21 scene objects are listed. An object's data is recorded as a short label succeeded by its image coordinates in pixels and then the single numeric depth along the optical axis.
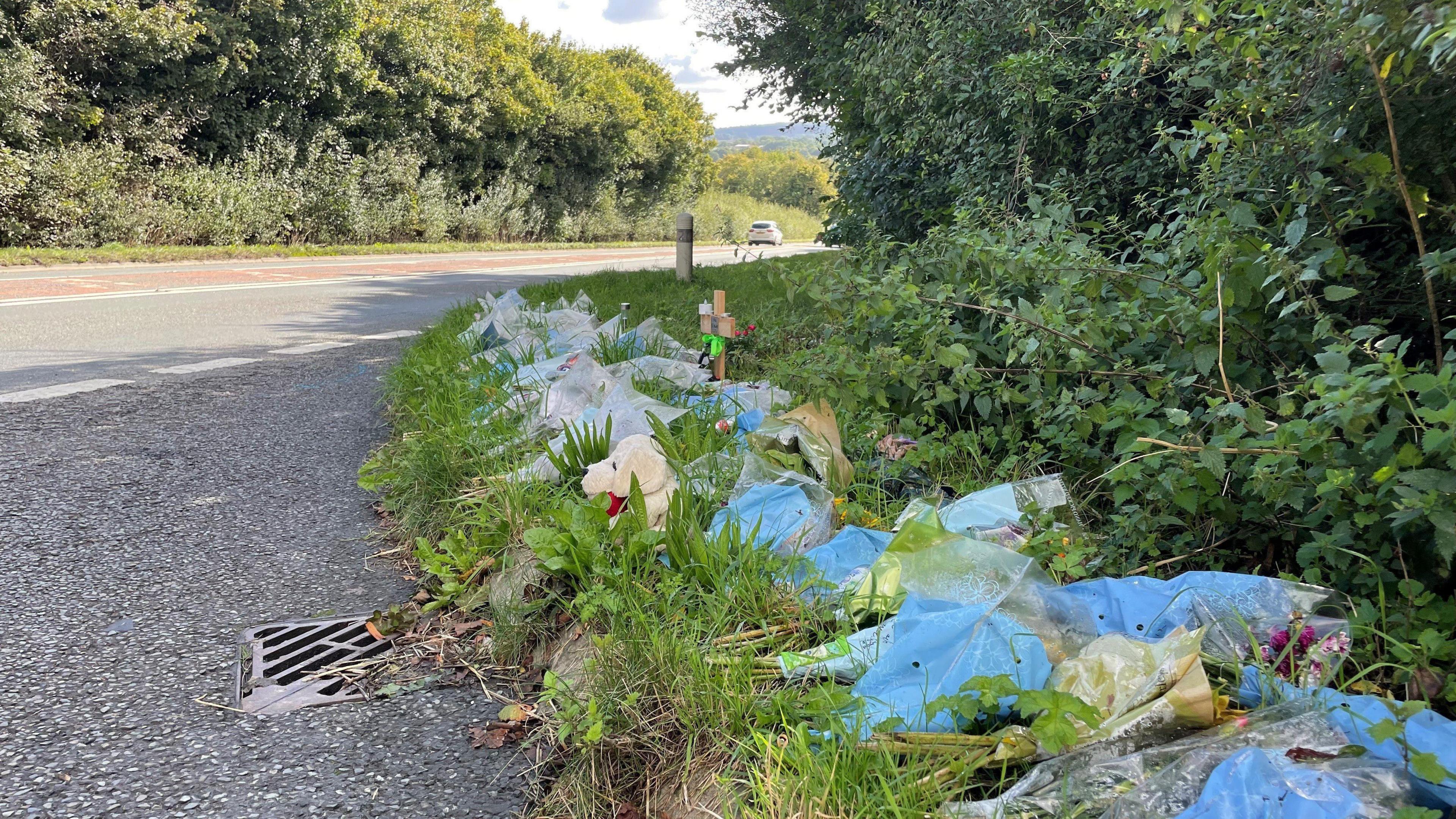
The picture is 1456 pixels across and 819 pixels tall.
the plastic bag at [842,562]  2.34
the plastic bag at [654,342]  5.06
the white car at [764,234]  39.81
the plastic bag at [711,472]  2.90
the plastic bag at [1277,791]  1.32
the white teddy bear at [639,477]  2.80
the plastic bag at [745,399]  3.87
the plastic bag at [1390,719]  1.36
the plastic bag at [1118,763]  1.49
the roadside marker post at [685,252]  9.37
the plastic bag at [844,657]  1.98
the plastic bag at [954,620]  1.82
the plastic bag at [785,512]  2.61
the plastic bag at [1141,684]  1.58
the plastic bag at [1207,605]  1.92
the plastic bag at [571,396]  3.85
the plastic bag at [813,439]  3.06
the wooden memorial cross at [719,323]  4.38
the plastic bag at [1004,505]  2.58
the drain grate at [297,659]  2.18
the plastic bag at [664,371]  4.42
